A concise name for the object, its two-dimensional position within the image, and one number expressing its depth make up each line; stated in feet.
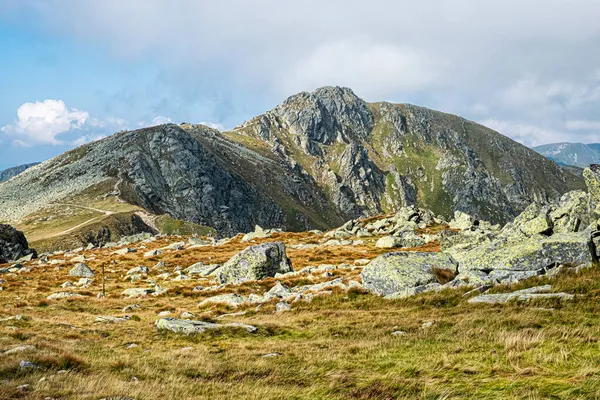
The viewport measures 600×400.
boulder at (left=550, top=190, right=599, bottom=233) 99.55
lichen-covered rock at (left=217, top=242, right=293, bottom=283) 123.54
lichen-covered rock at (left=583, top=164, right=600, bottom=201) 104.27
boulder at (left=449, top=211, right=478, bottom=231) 233.96
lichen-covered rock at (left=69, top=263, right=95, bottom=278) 153.17
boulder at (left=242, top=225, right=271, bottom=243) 255.62
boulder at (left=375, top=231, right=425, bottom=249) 193.40
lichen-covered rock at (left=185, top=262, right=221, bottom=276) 143.25
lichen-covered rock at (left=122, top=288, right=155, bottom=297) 111.75
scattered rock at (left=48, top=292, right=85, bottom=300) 108.78
